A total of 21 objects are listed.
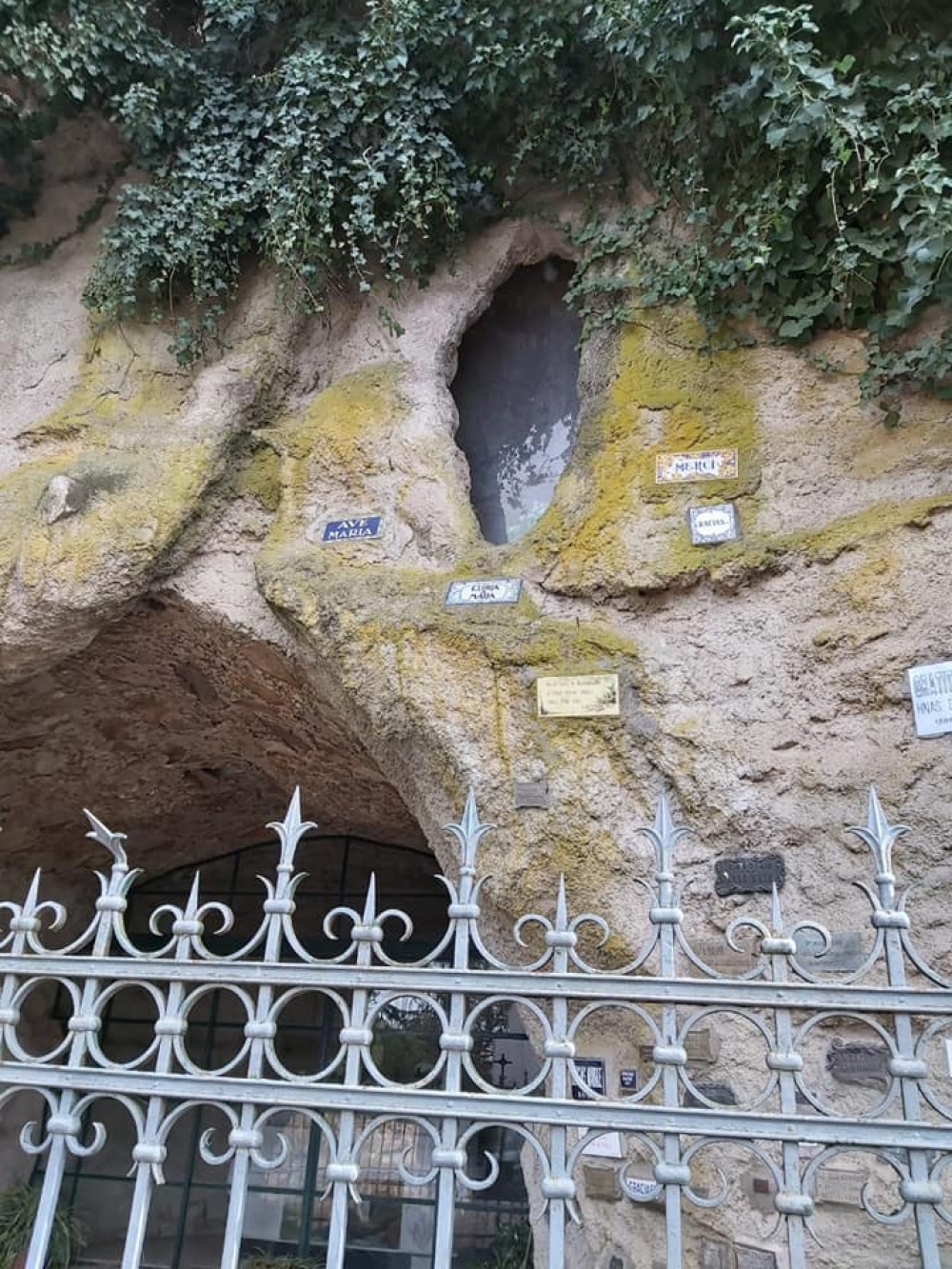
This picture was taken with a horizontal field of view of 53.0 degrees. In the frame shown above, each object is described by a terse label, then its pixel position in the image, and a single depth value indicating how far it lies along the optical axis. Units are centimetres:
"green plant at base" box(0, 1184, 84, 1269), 503
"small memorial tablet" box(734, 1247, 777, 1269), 226
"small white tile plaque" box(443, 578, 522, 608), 318
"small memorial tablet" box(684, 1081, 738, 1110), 243
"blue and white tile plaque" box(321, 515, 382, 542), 348
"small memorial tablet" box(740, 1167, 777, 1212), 231
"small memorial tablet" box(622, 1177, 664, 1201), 232
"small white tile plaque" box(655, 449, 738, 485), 319
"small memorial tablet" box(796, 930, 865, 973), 246
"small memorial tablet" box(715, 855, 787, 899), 258
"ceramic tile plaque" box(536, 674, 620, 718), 289
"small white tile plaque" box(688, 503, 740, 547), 306
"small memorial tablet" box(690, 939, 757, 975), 255
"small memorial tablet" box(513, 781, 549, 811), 281
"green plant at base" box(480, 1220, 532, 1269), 466
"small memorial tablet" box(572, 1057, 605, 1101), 260
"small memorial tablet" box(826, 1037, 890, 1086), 235
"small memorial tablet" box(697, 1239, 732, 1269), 233
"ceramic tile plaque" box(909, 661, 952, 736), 257
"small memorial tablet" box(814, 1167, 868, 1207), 225
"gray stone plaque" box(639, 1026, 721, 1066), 249
